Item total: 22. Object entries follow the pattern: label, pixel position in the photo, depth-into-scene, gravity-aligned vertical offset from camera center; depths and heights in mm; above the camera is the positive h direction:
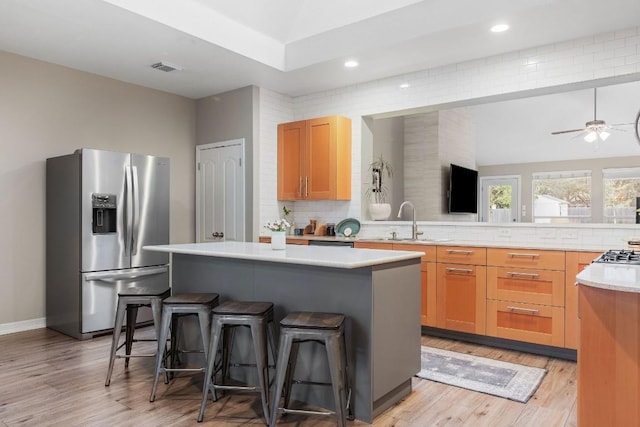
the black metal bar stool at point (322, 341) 2305 -682
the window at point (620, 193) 8867 +433
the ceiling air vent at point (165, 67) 4559 +1536
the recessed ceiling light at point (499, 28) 3594 +1512
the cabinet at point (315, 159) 5160 +666
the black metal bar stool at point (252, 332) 2521 -662
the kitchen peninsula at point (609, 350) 1748 -544
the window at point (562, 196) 9453 +397
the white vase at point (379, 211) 5207 +50
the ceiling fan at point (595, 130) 6484 +1246
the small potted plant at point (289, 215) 5698 +6
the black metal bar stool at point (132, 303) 3086 -606
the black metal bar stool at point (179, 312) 2816 -625
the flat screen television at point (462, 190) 6801 +399
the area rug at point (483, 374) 2967 -1143
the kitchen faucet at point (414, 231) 4652 -169
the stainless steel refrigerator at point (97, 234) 4176 -174
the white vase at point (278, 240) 3188 -174
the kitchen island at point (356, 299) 2510 -517
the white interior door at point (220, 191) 5449 +304
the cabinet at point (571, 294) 3455 -613
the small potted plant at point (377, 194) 5215 +265
